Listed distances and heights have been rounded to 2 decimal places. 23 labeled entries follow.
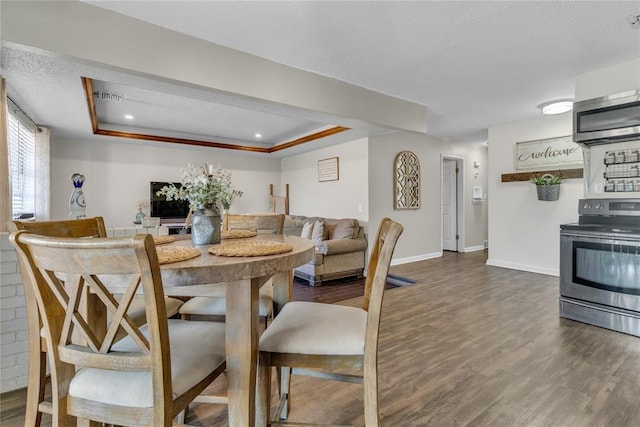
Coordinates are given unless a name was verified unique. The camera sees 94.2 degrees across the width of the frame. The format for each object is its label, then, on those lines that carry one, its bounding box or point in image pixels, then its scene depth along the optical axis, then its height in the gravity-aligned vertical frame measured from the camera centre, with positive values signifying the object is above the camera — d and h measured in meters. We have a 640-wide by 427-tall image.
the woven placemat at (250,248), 1.16 -0.16
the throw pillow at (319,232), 4.67 -0.33
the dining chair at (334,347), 1.12 -0.52
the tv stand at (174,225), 5.40 -0.26
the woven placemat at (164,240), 1.56 -0.16
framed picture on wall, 5.53 +0.80
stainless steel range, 2.53 -0.49
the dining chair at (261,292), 1.66 -0.51
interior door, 6.62 +0.10
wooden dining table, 0.99 -0.38
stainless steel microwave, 2.73 +0.89
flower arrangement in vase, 1.41 +0.07
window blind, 3.34 +0.57
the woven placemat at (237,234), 1.81 -0.15
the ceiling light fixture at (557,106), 3.80 +1.37
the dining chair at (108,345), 0.72 -0.37
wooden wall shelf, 4.19 +0.56
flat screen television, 5.62 +0.06
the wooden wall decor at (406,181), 5.30 +0.56
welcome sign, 4.27 +0.88
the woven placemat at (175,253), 1.03 -0.16
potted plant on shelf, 4.29 +0.37
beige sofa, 4.25 -0.55
